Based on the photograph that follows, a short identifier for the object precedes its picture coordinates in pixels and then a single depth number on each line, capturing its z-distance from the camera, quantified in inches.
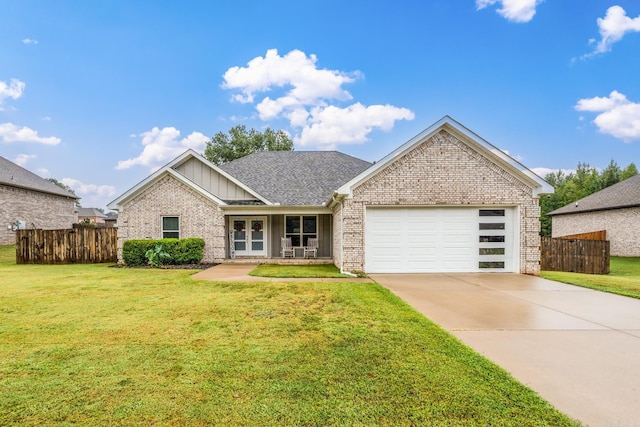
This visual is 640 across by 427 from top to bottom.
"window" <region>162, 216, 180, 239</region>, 548.1
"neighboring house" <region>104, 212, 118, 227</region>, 2148.1
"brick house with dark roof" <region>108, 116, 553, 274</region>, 413.4
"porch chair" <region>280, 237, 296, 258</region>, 591.8
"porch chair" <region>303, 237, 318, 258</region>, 586.8
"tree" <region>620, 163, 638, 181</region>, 1667.1
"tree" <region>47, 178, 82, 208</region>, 2888.0
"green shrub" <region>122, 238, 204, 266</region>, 510.0
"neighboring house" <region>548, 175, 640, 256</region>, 821.2
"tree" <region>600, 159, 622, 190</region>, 1583.4
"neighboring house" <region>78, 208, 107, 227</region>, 2072.1
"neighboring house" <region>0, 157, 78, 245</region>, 837.7
